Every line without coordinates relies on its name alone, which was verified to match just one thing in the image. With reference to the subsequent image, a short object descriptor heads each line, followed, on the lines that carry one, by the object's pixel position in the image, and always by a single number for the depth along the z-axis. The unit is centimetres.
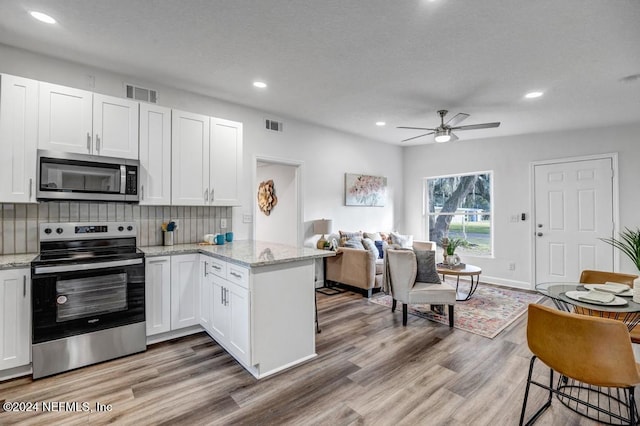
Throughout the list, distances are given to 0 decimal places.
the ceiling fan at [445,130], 394
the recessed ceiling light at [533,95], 356
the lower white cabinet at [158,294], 291
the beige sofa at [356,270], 455
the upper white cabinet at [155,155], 309
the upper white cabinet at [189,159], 329
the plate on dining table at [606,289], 208
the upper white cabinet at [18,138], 244
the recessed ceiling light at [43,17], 223
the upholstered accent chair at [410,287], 338
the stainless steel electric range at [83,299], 237
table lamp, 484
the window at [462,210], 595
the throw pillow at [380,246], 536
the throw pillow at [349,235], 512
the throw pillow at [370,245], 488
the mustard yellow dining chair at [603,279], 235
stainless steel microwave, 259
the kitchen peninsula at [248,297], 239
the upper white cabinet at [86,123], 262
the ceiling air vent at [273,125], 449
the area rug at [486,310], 349
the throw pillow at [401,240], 580
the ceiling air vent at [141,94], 331
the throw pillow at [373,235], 553
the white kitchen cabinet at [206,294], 301
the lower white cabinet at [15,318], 229
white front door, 471
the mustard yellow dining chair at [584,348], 148
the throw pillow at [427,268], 355
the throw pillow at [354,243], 493
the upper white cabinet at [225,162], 356
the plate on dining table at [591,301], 188
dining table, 184
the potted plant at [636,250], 202
